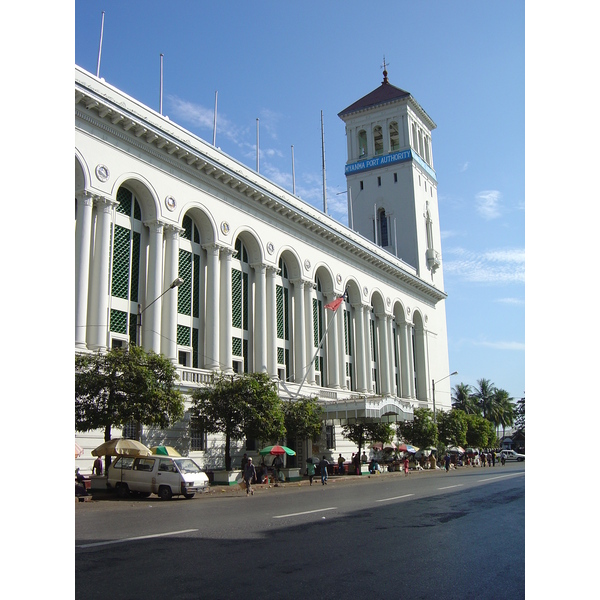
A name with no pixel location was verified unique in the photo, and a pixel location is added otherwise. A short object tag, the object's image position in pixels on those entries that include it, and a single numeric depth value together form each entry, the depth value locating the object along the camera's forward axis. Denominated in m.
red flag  41.18
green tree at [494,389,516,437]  101.50
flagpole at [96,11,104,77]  31.20
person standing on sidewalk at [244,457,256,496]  25.09
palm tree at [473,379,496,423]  101.25
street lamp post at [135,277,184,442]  29.38
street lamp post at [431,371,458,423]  59.53
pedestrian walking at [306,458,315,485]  33.78
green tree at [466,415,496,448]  64.81
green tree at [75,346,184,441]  24.23
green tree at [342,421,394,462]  43.69
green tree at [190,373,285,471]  30.50
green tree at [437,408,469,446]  57.91
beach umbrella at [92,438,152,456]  24.16
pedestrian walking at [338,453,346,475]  42.75
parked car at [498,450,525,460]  77.15
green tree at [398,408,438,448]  51.06
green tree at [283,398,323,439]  36.16
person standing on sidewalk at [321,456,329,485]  33.00
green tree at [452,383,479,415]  97.75
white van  22.33
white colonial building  30.44
